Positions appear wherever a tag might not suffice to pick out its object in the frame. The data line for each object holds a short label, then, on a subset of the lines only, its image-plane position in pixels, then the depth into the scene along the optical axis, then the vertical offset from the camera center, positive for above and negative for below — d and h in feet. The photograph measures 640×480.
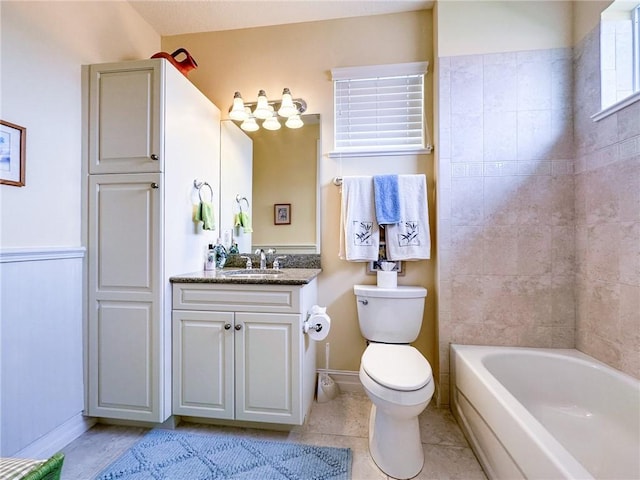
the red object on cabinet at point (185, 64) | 5.98 +3.67
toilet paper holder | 5.24 -1.55
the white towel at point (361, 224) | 6.40 +0.36
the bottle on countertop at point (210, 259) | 6.44 -0.40
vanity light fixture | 6.64 +2.97
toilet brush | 6.37 -3.23
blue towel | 6.17 +0.85
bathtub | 3.27 -2.49
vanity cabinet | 5.08 -1.94
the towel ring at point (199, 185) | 6.11 +1.18
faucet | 6.90 -0.34
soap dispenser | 6.82 -0.30
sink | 6.24 -0.68
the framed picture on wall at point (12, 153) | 4.06 +1.25
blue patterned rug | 4.33 -3.42
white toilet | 4.21 -2.29
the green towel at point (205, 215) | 5.99 +0.53
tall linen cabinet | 5.12 +0.09
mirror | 6.96 +1.35
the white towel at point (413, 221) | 6.24 +0.41
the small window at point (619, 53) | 4.87 +3.14
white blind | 6.66 +3.00
